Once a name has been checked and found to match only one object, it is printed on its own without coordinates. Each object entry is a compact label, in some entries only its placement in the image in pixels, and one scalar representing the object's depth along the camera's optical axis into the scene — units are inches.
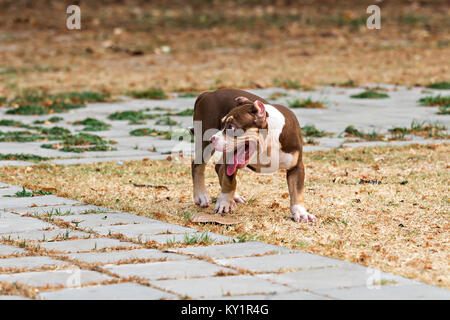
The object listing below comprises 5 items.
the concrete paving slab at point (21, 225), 469.8
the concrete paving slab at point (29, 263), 390.5
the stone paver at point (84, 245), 426.2
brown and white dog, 480.8
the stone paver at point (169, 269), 375.0
